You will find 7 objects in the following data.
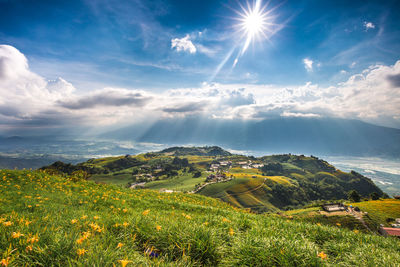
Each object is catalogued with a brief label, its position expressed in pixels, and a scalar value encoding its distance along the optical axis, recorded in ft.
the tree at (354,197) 236.43
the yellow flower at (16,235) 9.07
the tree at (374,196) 231.93
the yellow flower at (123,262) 7.11
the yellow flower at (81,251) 7.86
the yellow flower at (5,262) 7.20
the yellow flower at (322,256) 10.03
